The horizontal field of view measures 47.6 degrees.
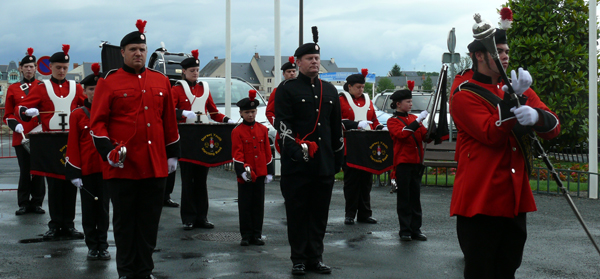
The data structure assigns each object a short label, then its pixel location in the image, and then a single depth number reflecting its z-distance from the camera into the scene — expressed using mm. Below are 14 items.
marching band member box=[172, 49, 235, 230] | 9000
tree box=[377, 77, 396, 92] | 148750
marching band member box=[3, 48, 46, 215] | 9977
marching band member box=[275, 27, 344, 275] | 6398
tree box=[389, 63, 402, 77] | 184125
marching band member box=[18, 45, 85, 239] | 8039
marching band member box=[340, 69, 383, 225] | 9609
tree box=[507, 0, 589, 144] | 16484
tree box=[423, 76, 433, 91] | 135975
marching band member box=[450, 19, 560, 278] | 4090
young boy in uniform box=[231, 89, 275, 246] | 7877
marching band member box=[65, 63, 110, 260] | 6840
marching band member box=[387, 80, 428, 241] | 8211
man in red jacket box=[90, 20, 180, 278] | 5625
